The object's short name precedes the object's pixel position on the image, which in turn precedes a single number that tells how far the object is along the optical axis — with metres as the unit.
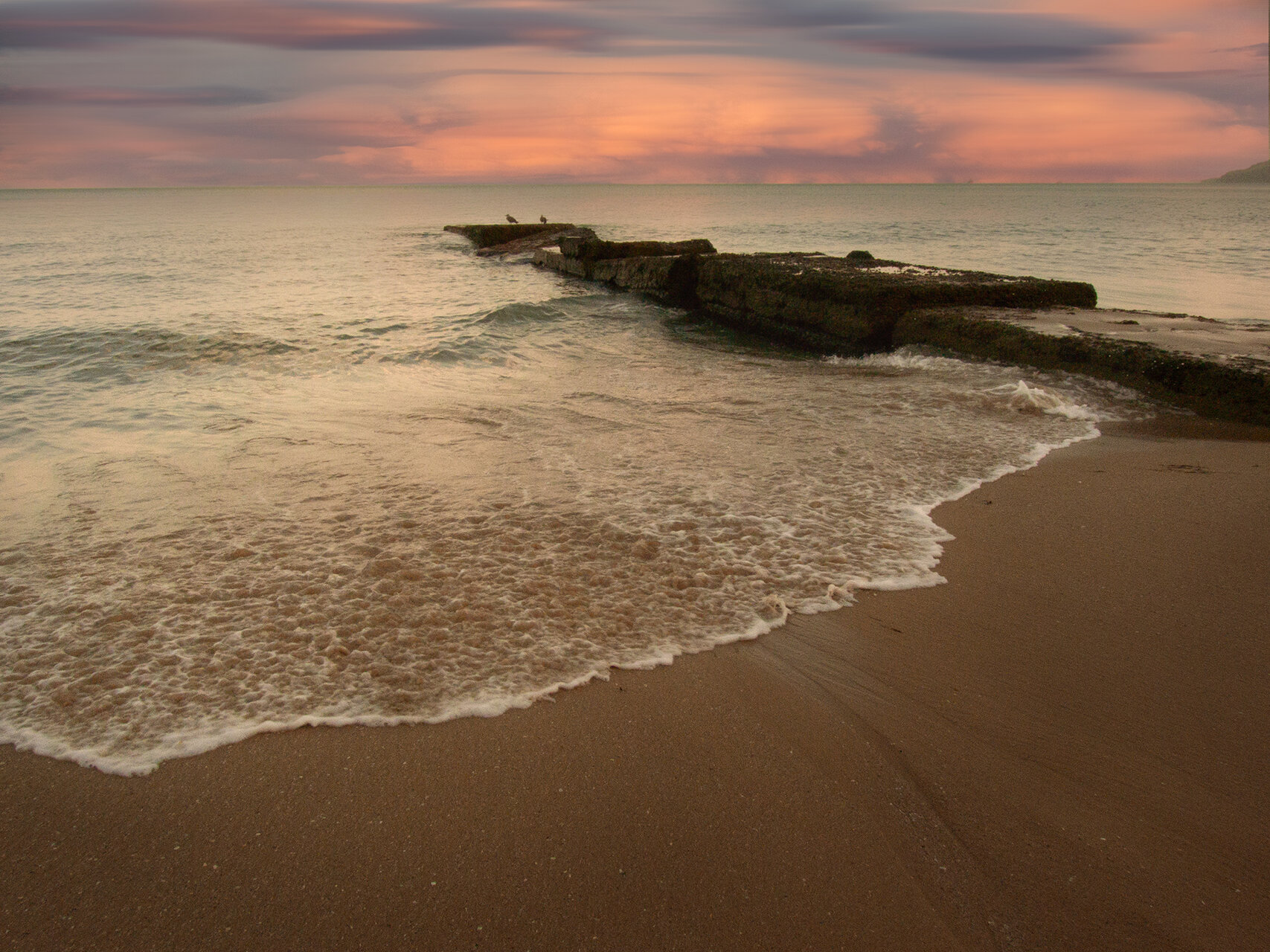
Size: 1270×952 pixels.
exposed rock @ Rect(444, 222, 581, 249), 26.39
